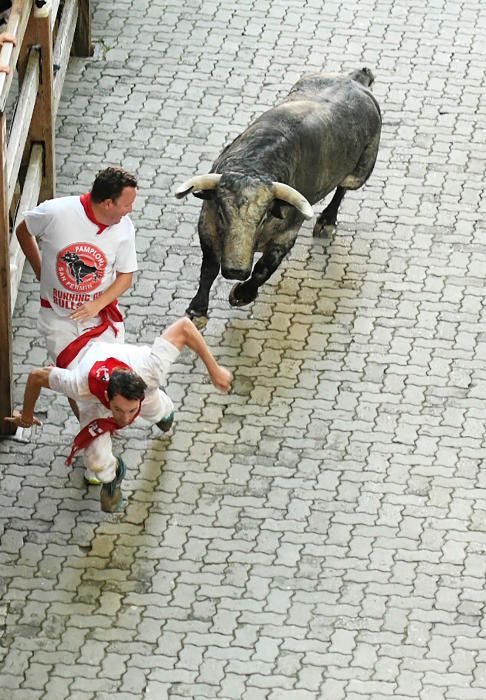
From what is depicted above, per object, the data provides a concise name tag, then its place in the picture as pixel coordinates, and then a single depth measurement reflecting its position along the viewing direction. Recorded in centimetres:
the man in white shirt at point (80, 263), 1627
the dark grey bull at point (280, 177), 1862
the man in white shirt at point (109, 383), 1527
